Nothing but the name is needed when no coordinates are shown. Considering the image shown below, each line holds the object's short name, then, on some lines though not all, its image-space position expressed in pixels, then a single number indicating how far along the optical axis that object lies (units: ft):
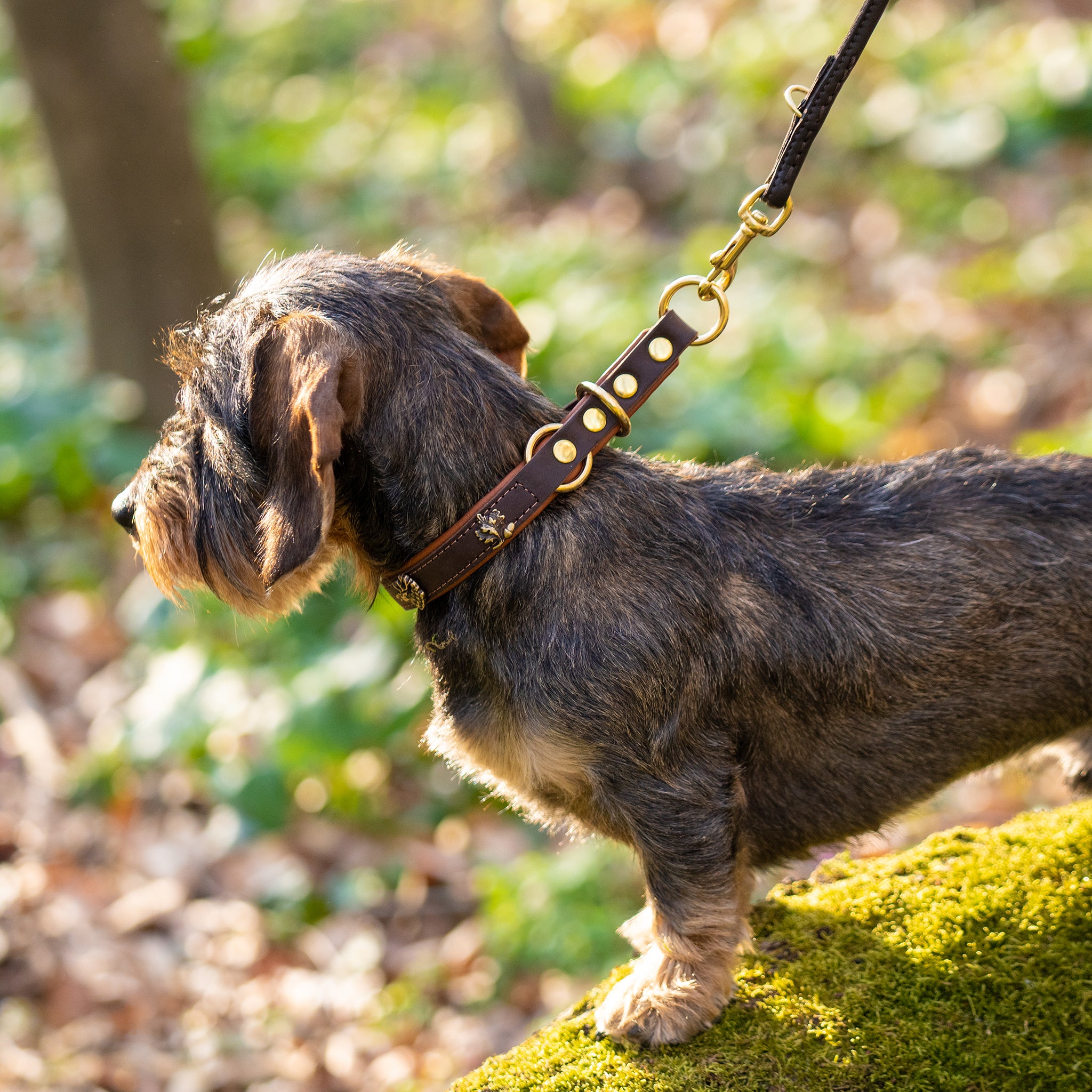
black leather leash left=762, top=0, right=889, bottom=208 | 9.10
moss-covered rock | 7.99
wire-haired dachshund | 8.49
